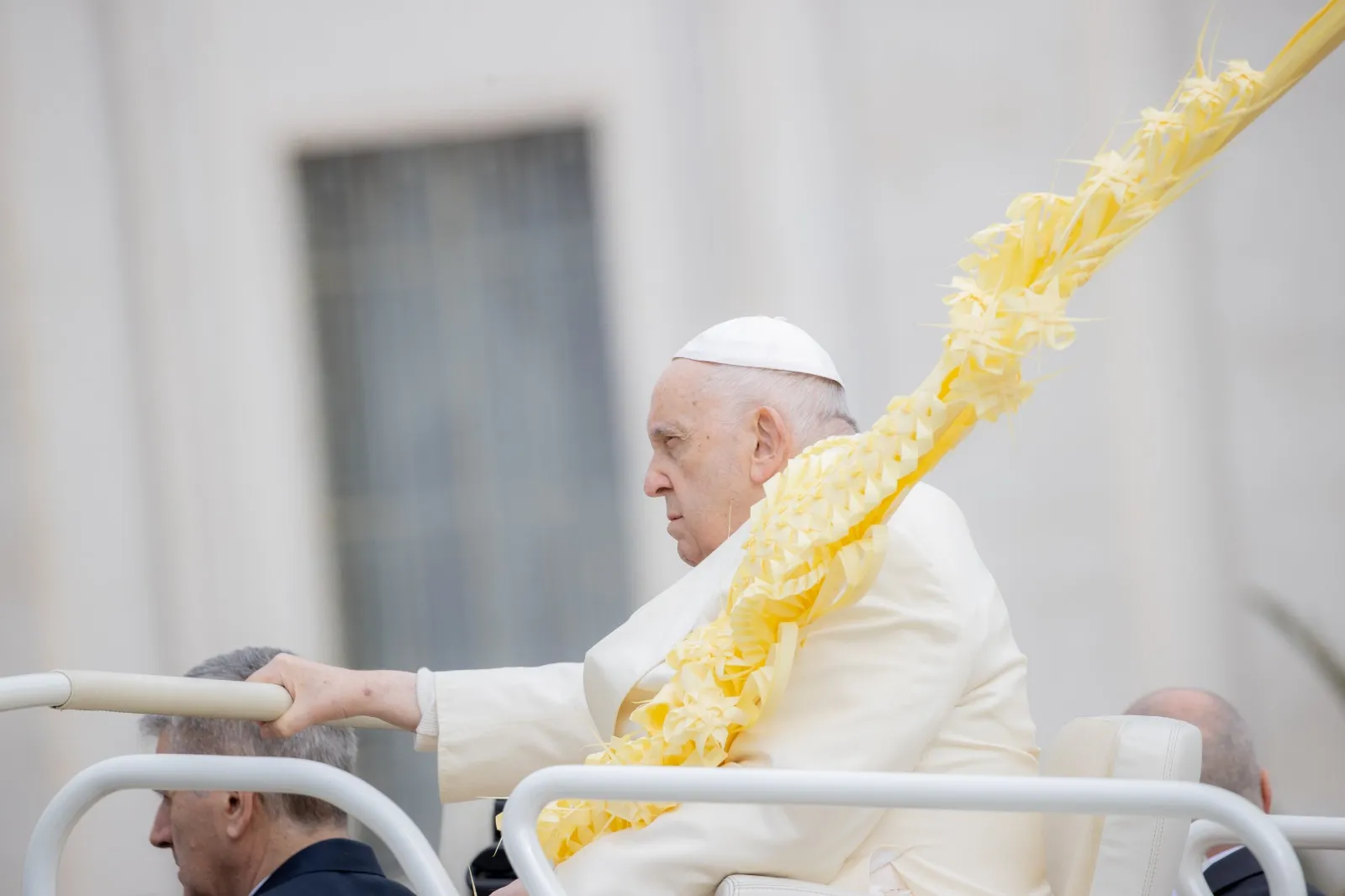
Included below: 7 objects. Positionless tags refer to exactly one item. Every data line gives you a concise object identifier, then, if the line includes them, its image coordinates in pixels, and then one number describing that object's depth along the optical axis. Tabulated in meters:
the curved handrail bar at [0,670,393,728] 14.10
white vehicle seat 14.16
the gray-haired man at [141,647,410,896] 14.60
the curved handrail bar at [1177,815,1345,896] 14.29
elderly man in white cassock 14.20
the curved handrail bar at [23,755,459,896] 14.20
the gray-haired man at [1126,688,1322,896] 14.92
